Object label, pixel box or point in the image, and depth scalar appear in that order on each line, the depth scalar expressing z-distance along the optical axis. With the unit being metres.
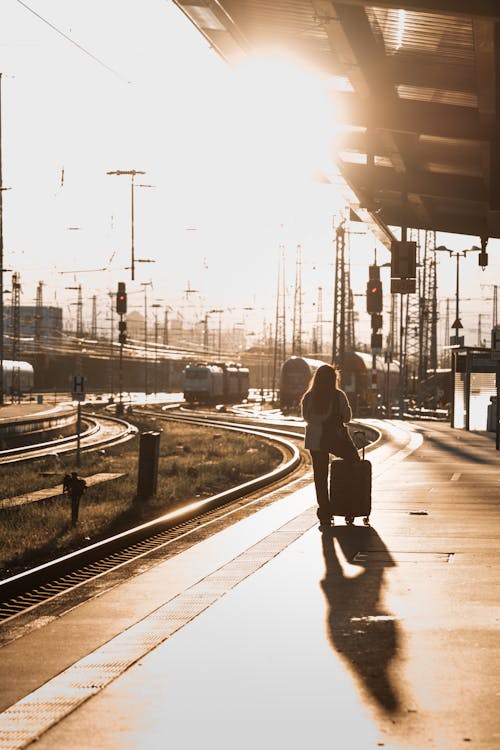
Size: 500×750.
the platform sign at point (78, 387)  31.55
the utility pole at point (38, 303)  131.74
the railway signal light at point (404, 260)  24.47
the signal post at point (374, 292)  38.72
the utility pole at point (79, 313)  147.25
